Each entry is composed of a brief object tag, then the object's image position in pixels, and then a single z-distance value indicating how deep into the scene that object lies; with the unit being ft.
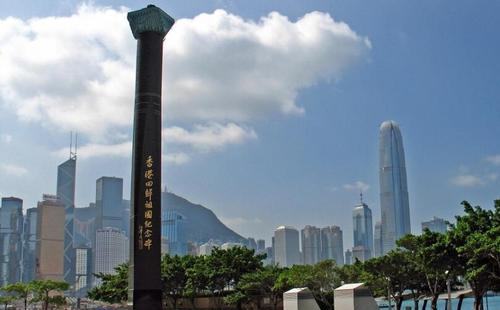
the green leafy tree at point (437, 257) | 116.57
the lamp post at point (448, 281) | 118.65
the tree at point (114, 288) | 185.47
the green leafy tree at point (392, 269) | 150.00
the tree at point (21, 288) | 205.77
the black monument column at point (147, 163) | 93.81
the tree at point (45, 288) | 203.62
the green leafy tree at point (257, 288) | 168.35
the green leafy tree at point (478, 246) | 101.35
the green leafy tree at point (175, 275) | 177.99
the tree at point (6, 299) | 223.92
